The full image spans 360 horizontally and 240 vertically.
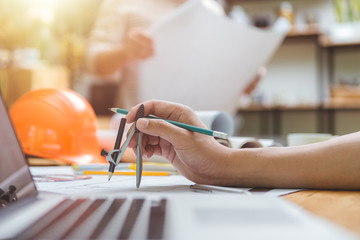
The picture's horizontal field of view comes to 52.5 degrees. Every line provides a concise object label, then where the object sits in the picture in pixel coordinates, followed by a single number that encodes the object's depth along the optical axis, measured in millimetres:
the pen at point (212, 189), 459
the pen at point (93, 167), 705
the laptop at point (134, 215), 248
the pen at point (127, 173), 654
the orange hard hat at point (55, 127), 798
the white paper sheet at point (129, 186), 468
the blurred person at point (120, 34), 1440
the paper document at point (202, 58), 1058
